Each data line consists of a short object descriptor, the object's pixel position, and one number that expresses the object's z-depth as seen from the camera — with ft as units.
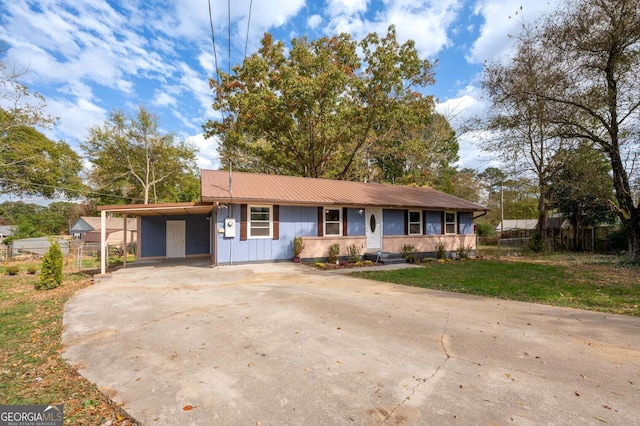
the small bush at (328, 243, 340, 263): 42.37
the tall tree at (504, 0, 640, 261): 37.11
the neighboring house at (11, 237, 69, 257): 67.36
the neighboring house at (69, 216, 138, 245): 97.94
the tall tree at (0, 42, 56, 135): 63.77
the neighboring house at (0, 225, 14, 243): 134.21
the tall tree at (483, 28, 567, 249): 39.32
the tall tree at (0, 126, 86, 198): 72.02
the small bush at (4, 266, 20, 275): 40.16
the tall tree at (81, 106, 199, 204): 96.43
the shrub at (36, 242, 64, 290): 28.25
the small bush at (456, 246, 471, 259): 52.03
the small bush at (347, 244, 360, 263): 43.01
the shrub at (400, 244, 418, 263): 45.34
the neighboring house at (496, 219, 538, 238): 91.28
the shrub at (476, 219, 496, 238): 106.46
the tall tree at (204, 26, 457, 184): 62.18
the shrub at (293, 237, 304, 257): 41.29
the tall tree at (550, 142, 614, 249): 45.34
